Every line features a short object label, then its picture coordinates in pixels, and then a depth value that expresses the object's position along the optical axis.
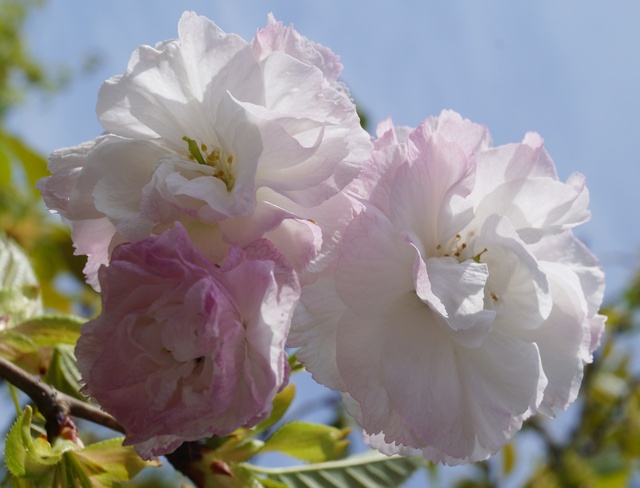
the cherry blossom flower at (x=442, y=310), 0.22
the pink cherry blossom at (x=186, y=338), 0.20
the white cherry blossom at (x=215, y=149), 0.21
